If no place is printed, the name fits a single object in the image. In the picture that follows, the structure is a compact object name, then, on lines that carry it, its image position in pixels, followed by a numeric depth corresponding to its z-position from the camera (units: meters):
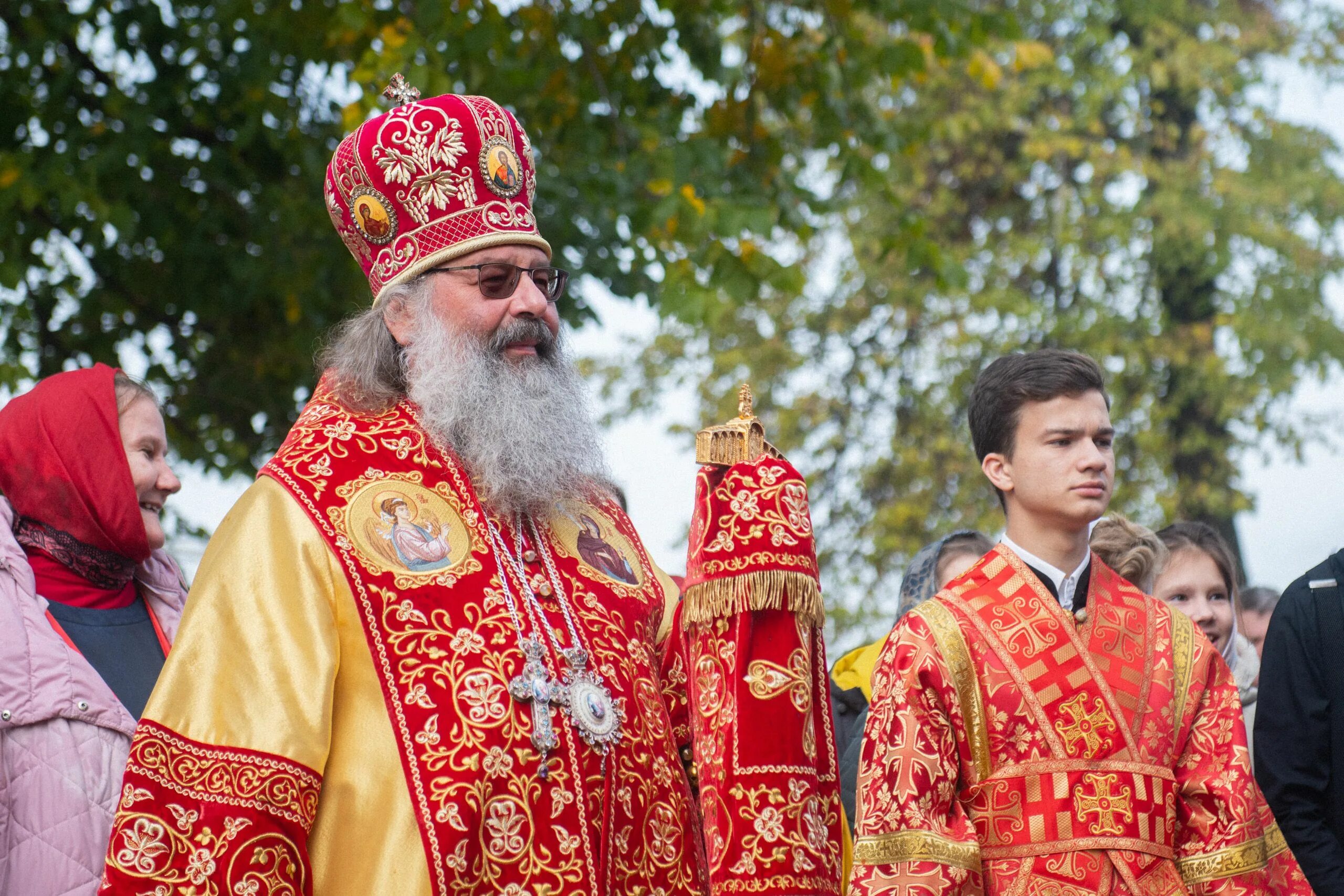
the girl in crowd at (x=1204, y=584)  5.46
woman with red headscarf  3.74
